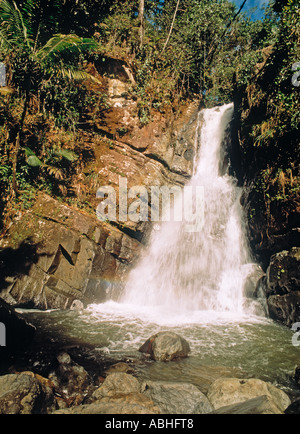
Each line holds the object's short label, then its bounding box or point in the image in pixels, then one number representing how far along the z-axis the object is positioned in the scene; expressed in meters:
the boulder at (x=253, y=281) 9.59
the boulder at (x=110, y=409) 2.92
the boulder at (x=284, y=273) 7.78
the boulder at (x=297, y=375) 4.56
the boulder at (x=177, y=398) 3.50
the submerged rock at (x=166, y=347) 5.34
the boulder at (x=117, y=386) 3.64
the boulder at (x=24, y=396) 3.04
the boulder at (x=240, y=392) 3.62
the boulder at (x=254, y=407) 2.75
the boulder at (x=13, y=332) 5.03
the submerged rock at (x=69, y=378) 3.95
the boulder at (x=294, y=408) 2.93
